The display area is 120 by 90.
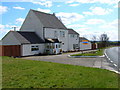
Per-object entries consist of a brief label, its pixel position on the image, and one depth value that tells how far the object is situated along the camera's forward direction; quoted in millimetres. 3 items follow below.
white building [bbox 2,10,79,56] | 26516
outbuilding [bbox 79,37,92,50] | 49219
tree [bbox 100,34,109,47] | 62594
